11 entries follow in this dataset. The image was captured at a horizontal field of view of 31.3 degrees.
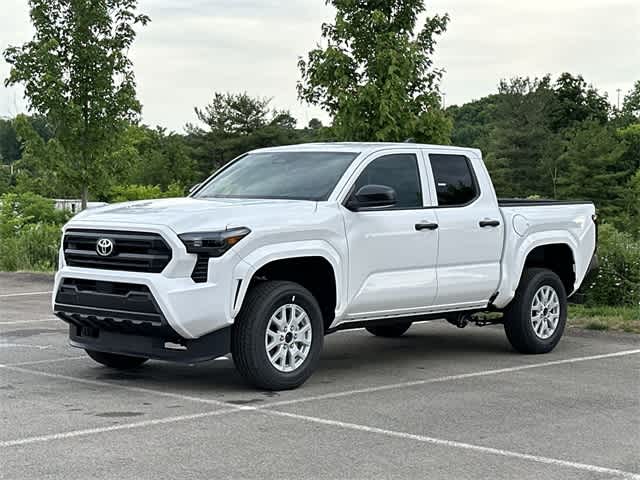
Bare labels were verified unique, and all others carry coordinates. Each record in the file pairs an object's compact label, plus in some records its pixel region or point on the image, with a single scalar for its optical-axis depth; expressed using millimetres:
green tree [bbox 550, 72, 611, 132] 98312
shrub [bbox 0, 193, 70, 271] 23328
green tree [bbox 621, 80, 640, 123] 118694
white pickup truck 8812
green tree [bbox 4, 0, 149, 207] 22812
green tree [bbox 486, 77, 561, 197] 85188
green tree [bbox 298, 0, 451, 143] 18531
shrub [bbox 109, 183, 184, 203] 53906
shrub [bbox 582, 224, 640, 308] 15125
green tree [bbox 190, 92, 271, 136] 76000
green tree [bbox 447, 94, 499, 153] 99969
